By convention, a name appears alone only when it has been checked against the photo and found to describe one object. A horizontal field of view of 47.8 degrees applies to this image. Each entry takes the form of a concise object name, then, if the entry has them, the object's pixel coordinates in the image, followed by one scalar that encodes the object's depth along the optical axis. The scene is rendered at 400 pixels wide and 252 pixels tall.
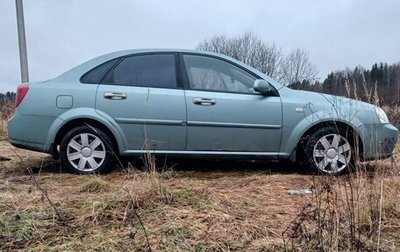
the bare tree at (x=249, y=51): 37.44
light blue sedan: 5.05
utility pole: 9.64
